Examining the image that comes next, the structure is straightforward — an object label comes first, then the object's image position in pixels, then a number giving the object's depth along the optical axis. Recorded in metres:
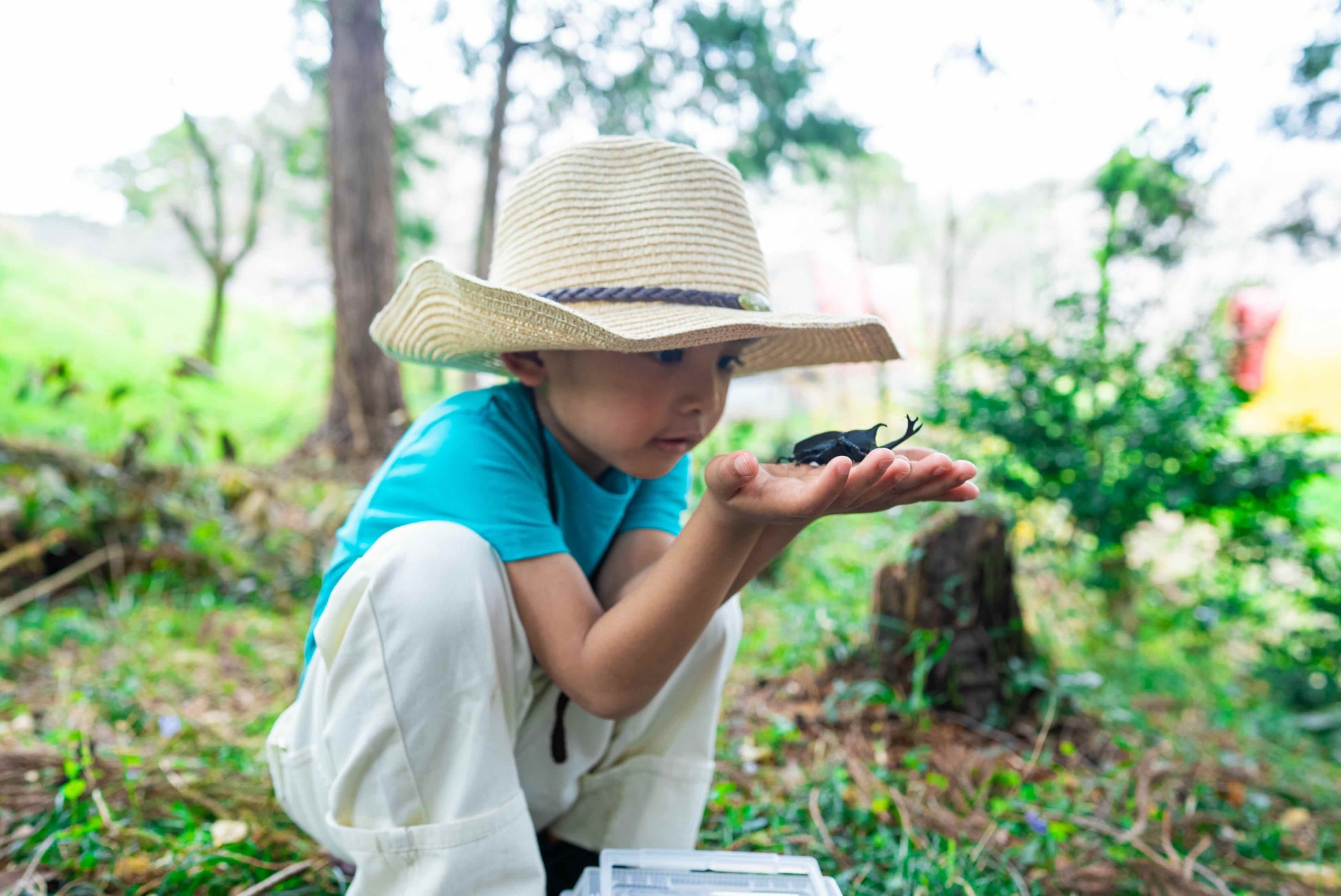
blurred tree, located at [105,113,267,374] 7.27
